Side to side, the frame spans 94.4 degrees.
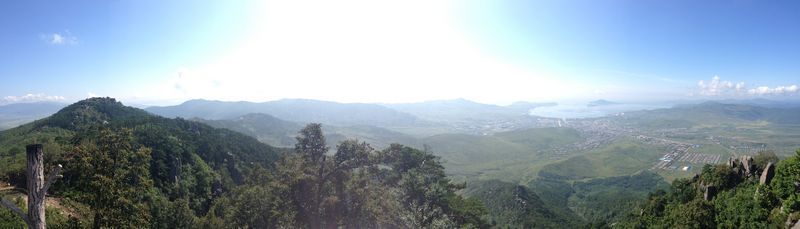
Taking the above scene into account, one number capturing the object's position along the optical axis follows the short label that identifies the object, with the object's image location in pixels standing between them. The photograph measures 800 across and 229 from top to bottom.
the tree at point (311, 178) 31.59
